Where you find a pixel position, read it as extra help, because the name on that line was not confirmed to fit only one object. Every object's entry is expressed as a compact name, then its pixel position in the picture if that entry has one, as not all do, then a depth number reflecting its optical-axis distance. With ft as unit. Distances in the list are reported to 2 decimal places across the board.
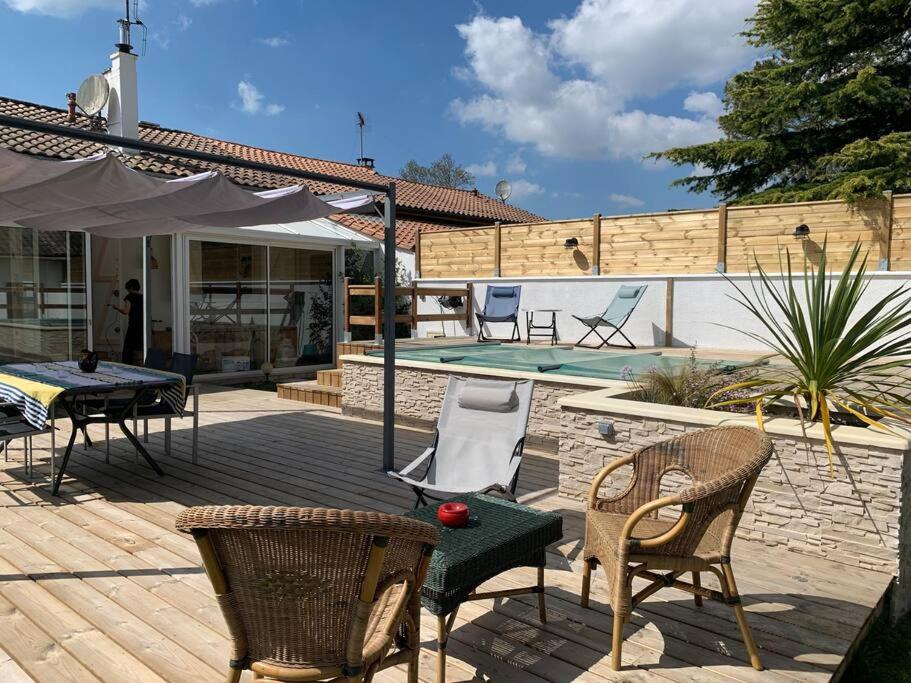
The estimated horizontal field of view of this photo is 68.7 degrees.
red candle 8.76
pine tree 48.32
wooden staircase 28.24
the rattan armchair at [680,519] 7.86
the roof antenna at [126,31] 35.24
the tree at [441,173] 140.46
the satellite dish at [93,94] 33.37
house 30.19
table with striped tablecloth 14.97
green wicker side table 7.46
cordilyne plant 12.23
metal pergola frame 15.07
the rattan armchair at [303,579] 5.35
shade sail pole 16.89
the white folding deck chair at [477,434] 13.38
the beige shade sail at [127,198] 13.51
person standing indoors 31.30
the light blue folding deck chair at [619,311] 31.91
